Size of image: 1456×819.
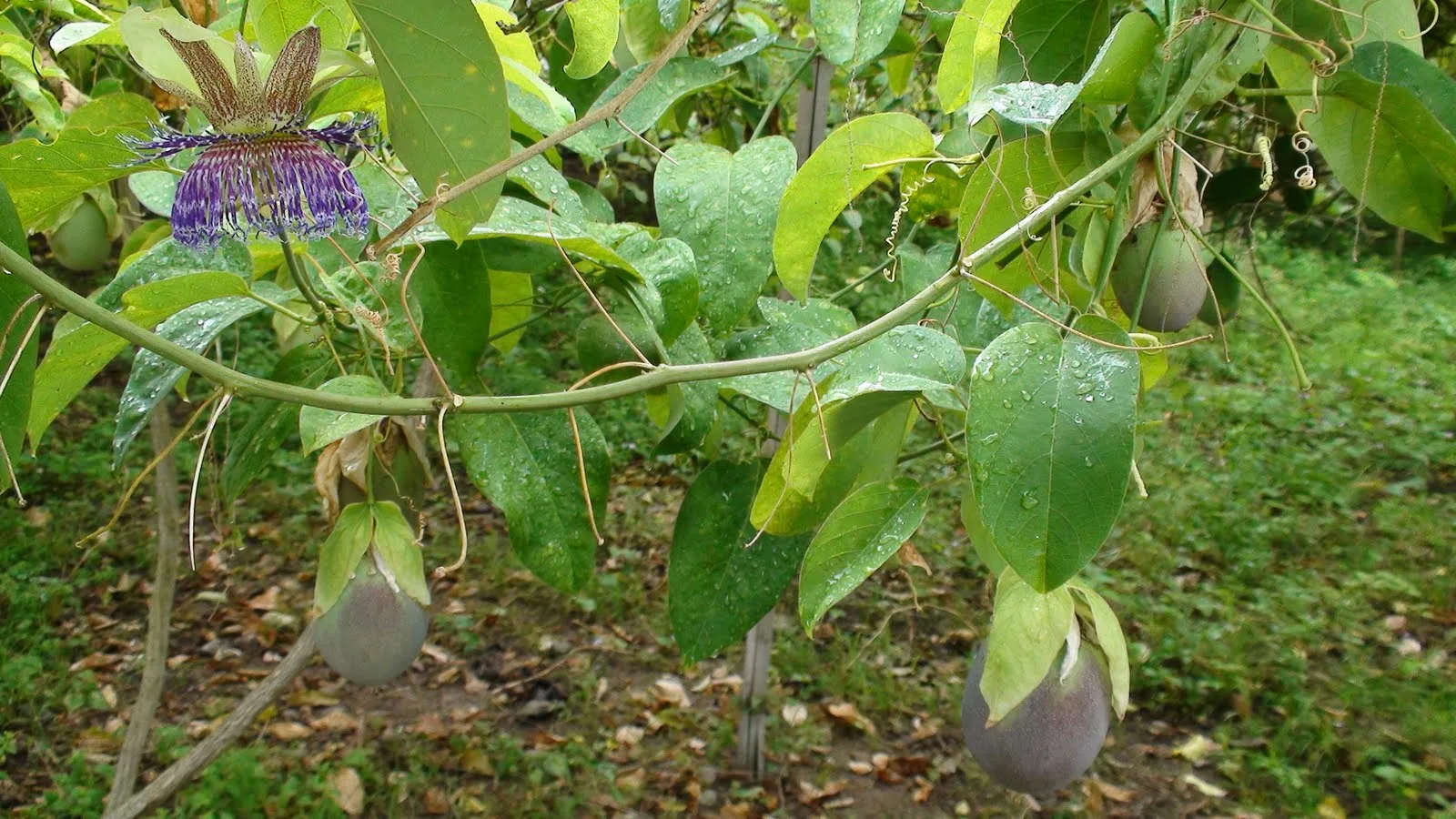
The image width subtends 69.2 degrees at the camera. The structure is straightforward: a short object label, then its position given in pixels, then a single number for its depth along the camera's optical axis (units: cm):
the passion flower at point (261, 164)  47
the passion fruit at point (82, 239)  142
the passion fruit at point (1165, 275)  60
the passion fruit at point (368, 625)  69
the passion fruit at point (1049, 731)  57
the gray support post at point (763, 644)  111
